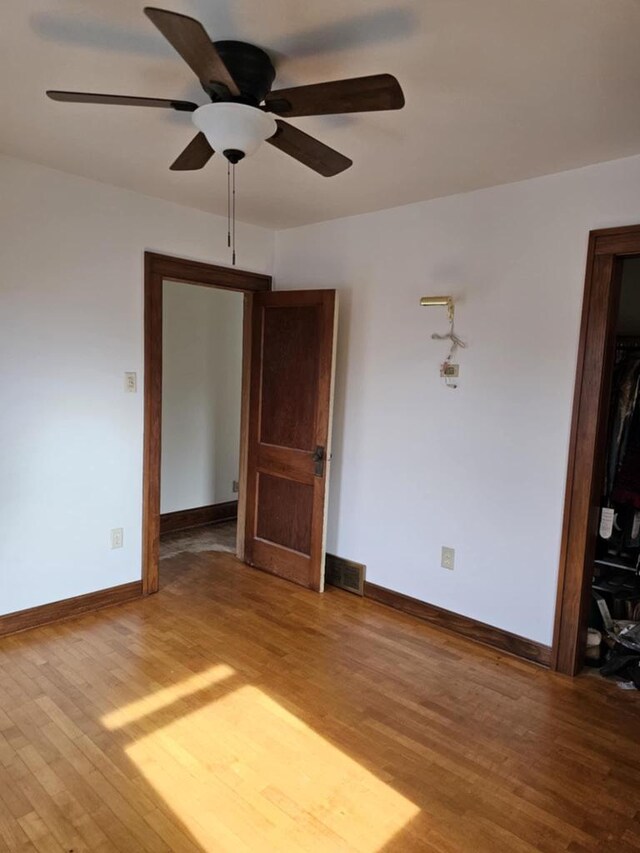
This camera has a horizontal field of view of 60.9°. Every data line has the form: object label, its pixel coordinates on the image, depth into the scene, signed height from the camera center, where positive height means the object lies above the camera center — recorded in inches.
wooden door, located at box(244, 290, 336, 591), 141.3 -18.6
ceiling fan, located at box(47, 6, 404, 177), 56.4 +29.8
